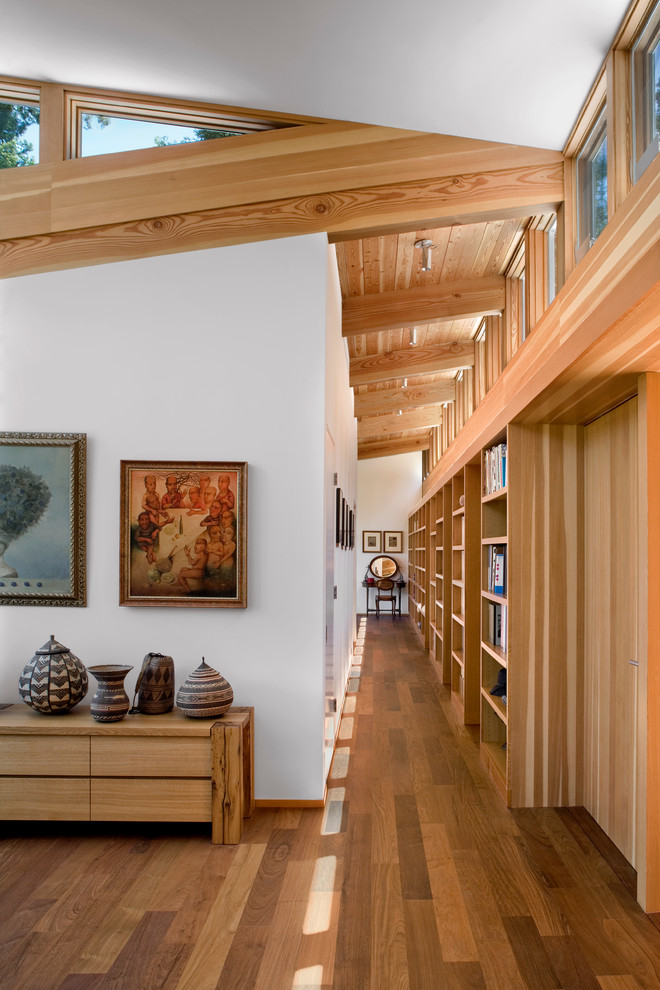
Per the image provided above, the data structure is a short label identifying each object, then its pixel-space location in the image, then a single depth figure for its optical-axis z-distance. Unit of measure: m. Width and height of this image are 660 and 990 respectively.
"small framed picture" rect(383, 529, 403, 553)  18.06
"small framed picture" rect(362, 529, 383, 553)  18.03
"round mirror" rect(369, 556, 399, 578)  17.45
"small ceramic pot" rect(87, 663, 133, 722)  3.92
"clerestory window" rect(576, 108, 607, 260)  3.98
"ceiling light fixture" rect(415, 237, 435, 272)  5.72
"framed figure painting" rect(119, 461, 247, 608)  4.30
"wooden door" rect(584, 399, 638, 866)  3.62
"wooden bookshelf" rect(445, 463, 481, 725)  6.20
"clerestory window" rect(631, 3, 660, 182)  3.19
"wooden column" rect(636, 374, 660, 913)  3.08
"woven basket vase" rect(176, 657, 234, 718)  3.94
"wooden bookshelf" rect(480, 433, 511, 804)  4.87
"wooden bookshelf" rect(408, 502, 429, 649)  12.56
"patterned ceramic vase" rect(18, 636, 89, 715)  4.00
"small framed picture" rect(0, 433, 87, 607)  4.35
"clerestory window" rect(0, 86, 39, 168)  4.36
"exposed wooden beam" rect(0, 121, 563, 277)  4.36
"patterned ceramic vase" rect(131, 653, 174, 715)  4.07
